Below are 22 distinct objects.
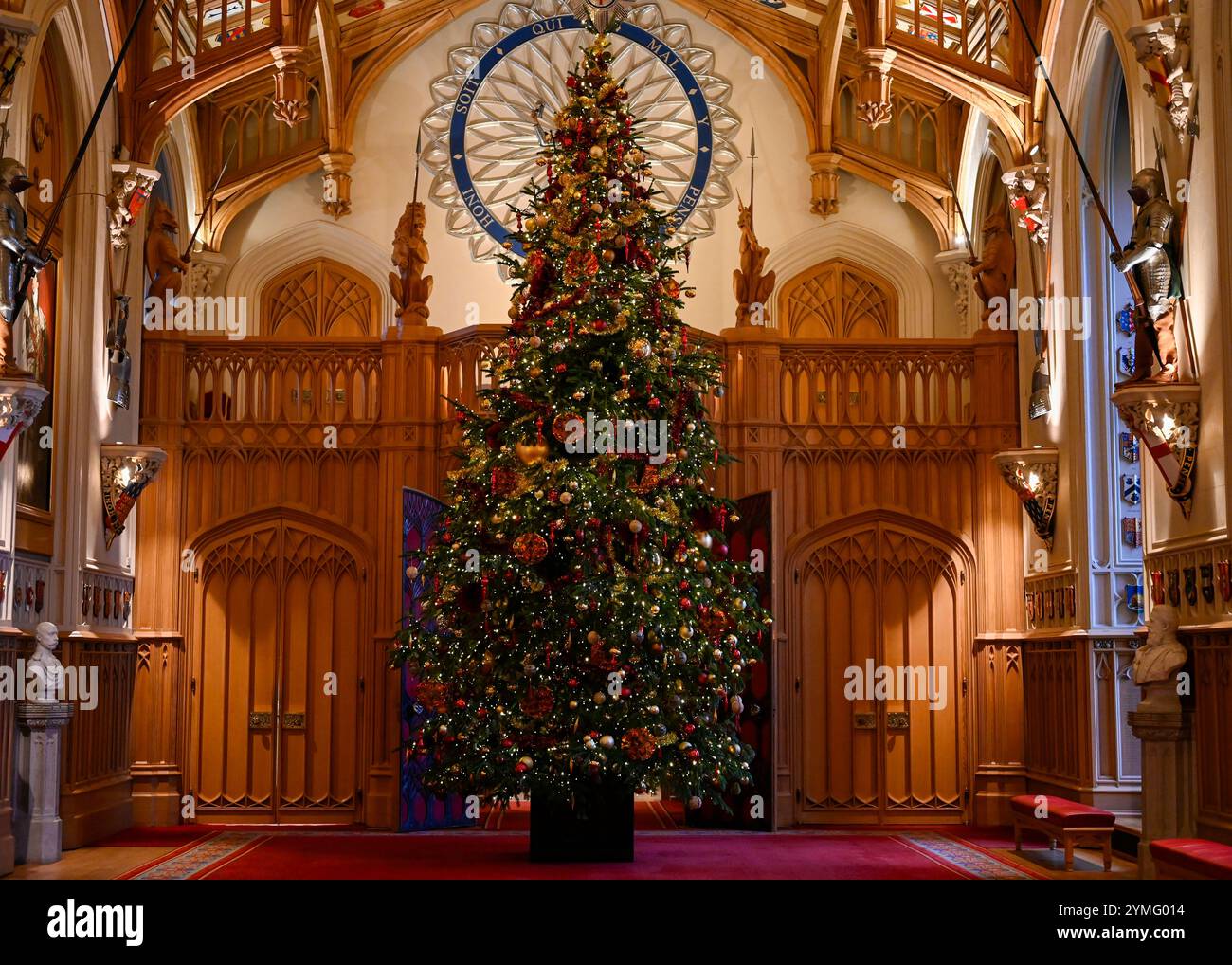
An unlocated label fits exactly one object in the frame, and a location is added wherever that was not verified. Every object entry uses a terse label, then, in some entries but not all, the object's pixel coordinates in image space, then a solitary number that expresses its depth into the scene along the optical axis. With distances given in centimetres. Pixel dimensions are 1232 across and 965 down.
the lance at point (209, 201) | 1377
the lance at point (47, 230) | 901
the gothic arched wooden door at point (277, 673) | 1254
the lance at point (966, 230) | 1315
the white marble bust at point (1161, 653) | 876
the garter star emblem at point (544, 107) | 1558
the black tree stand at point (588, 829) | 984
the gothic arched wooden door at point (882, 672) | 1267
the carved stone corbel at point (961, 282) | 1496
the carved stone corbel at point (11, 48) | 883
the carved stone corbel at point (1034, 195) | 1209
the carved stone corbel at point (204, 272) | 1485
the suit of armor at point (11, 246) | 870
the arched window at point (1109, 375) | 1105
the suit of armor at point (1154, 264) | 907
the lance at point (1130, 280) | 920
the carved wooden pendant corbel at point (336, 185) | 1507
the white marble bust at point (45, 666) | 963
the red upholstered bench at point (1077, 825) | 934
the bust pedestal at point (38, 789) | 980
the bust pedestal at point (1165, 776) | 873
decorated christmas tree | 937
